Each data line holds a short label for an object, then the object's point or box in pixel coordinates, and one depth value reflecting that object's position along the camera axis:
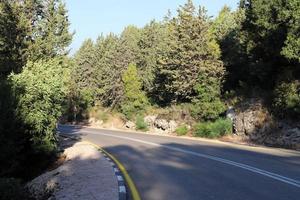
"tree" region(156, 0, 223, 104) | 38.69
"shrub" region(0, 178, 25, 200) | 9.37
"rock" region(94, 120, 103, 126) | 62.17
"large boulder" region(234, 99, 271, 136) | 26.97
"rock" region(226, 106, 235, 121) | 31.28
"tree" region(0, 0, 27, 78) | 27.21
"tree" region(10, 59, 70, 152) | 19.09
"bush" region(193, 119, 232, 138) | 30.45
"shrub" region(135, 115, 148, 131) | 45.31
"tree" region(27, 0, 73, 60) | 30.13
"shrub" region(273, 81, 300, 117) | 23.61
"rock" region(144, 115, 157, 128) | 44.53
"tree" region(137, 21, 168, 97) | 53.28
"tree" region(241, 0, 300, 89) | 22.81
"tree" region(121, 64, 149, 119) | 52.41
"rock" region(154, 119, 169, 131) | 40.66
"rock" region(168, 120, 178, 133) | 39.29
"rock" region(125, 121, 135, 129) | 50.56
